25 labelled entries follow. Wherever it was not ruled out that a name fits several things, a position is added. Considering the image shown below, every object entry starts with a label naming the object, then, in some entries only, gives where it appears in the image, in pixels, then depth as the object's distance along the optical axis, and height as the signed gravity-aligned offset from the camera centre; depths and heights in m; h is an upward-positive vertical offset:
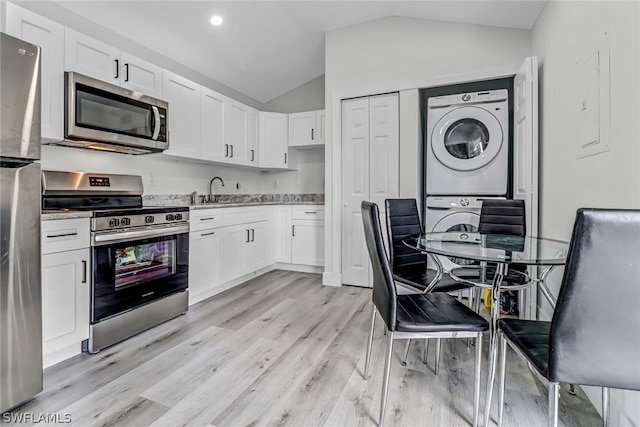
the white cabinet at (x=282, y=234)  4.37 -0.31
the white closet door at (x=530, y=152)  2.41 +0.48
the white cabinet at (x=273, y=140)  4.41 +1.00
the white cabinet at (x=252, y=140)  4.17 +0.95
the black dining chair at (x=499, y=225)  2.17 -0.09
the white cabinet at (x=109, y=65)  2.26 +1.14
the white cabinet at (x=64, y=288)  1.87 -0.48
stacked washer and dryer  3.04 +0.55
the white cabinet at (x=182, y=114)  3.03 +0.96
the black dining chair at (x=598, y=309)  0.88 -0.28
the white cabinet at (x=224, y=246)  3.01 -0.38
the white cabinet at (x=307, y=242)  4.23 -0.40
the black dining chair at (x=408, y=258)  2.08 -0.35
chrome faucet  4.07 +0.21
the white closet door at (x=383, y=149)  3.43 +0.69
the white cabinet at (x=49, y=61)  2.00 +0.99
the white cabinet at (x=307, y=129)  4.34 +1.15
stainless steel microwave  2.22 +0.71
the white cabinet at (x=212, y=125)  3.43 +0.95
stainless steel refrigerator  1.44 -0.06
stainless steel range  2.13 -0.32
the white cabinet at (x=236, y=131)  3.79 +0.98
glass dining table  1.40 -0.19
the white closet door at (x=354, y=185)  3.58 +0.31
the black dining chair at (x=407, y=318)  1.41 -0.48
